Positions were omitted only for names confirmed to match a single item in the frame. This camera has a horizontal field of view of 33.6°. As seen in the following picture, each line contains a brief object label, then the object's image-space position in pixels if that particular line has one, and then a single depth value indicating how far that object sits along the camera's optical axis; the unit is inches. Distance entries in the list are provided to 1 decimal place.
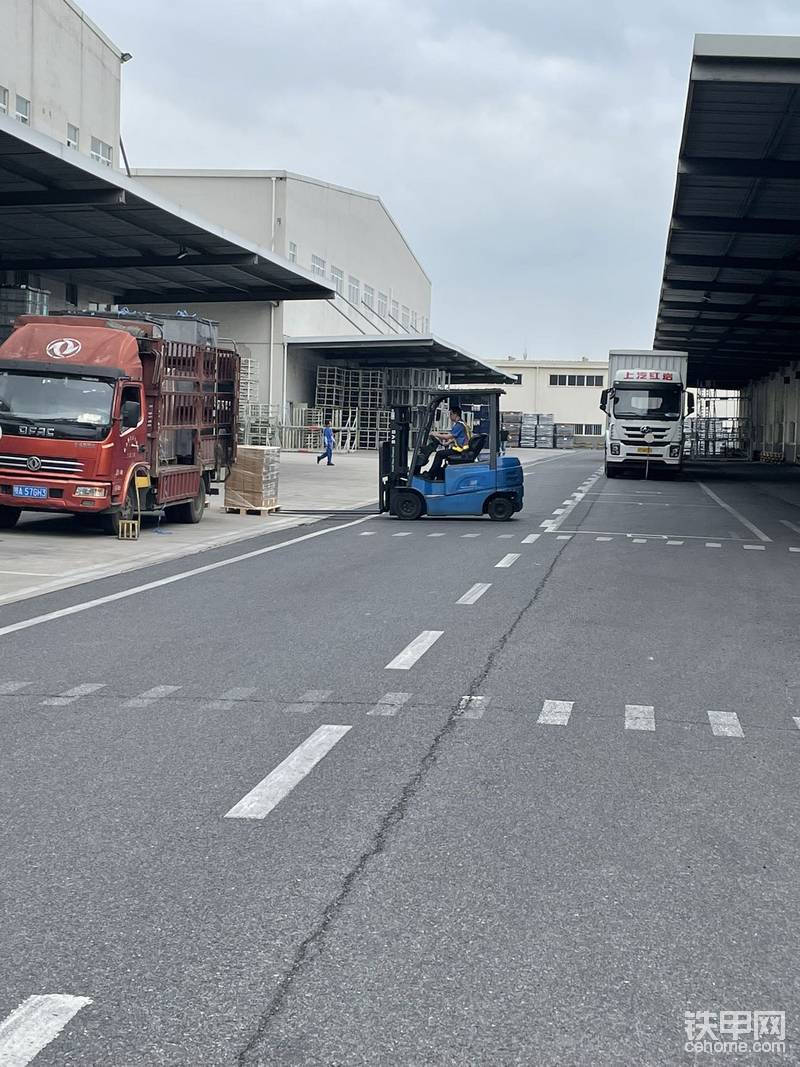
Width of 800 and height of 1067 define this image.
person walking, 1808.1
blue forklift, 903.7
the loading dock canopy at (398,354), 2256.4
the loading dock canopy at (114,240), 969.5
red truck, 725.9
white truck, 1660.9
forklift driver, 887.1
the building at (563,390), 4483.3
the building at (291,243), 2193.7
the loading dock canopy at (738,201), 735.7
